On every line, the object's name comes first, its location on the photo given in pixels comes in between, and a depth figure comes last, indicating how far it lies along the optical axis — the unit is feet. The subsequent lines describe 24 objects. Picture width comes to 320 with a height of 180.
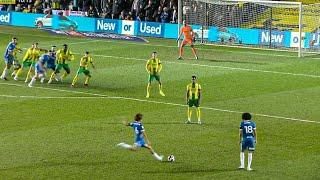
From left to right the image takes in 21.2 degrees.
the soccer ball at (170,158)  93.56
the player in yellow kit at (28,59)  151.23
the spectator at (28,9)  251.60
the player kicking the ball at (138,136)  90.33
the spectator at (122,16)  229.66
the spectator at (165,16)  221.87
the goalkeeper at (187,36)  178.19
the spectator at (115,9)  233.96
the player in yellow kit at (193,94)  113.70
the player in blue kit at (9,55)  152.15
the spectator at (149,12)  227.20
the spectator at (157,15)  225.56
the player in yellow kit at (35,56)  151.12
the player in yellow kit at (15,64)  153.07
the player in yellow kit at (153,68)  133.59
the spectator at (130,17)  228.55
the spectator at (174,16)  220.64
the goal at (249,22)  193.98
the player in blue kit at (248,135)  89.76
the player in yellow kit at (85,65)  143.54
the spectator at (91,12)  238.07
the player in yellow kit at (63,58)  148.56
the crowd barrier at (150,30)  195.30
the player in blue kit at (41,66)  146.82
